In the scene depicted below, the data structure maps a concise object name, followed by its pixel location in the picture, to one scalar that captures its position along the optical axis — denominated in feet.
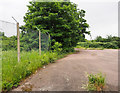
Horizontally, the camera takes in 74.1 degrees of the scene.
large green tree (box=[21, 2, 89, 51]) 19.17
